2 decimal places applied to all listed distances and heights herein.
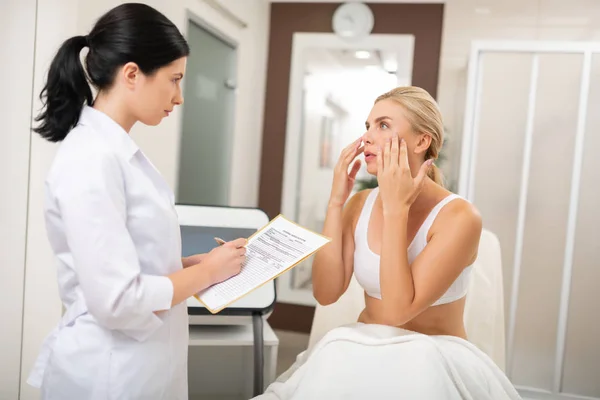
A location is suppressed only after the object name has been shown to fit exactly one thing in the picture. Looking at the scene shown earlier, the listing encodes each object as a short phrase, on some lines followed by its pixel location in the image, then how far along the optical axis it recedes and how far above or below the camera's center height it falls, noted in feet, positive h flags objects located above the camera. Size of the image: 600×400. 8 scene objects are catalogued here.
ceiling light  11.67 +3.85
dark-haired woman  2.97 -0.37
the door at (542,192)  9.14 -0.02
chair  6.37 -1.55
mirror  12.48 +1.68
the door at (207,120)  10.19 +0.98
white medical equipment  6.19 -0.93
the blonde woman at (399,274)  3.77 -0.81
